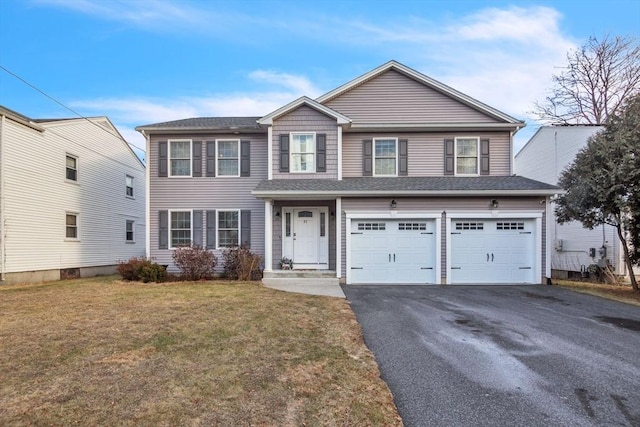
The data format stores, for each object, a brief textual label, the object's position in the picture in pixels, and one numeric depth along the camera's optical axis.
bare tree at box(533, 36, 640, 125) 22.86
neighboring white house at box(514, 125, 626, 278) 15.06
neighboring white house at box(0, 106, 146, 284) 12.55
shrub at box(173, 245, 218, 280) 12.27
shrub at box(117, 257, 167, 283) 11.96
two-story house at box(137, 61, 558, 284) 11.72
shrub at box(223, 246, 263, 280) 12.16
